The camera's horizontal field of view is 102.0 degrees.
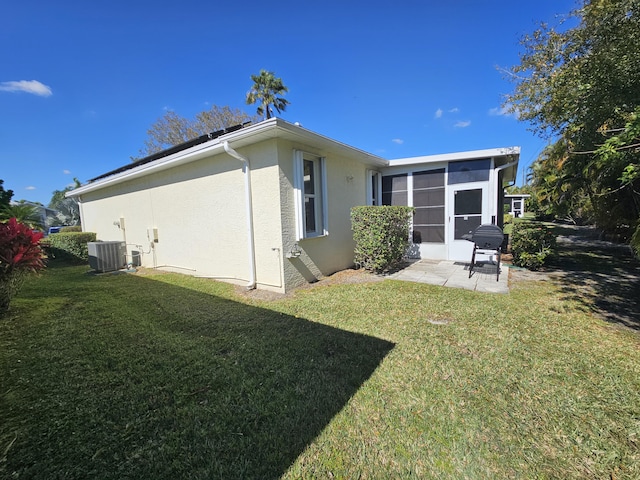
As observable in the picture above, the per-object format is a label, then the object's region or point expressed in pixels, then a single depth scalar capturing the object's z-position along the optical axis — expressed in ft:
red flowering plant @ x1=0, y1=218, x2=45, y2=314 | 12.82
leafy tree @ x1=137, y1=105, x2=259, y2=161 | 69.26
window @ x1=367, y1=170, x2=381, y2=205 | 28.22
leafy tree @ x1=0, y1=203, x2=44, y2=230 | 28.72
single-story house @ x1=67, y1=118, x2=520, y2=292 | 17.92
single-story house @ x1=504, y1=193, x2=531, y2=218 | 90.43
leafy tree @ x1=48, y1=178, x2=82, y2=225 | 78.12
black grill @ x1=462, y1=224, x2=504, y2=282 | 19.21
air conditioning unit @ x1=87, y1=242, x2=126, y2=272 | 26.48
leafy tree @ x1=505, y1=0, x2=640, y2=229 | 12.08
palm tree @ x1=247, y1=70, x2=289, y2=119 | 59.88
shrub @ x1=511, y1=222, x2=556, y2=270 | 21.76
